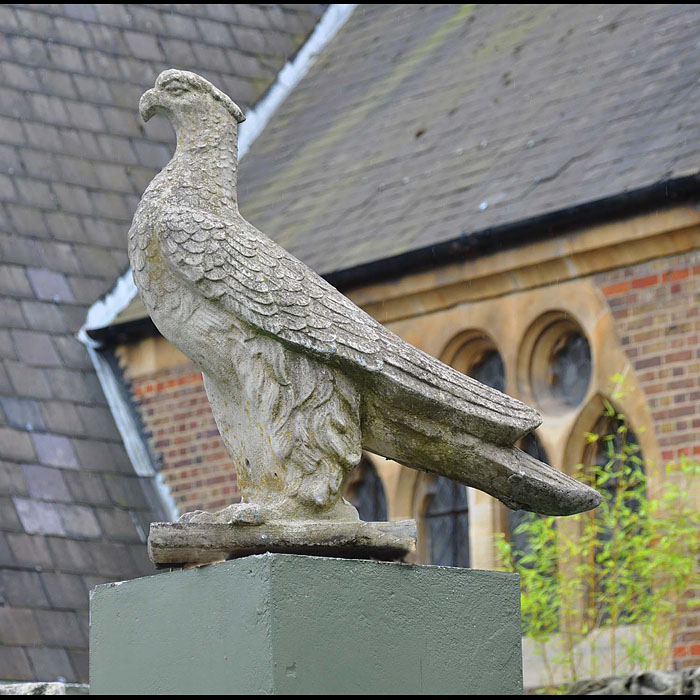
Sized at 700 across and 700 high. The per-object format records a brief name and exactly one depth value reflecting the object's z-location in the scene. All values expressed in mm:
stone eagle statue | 10906
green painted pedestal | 10289
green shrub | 21156
